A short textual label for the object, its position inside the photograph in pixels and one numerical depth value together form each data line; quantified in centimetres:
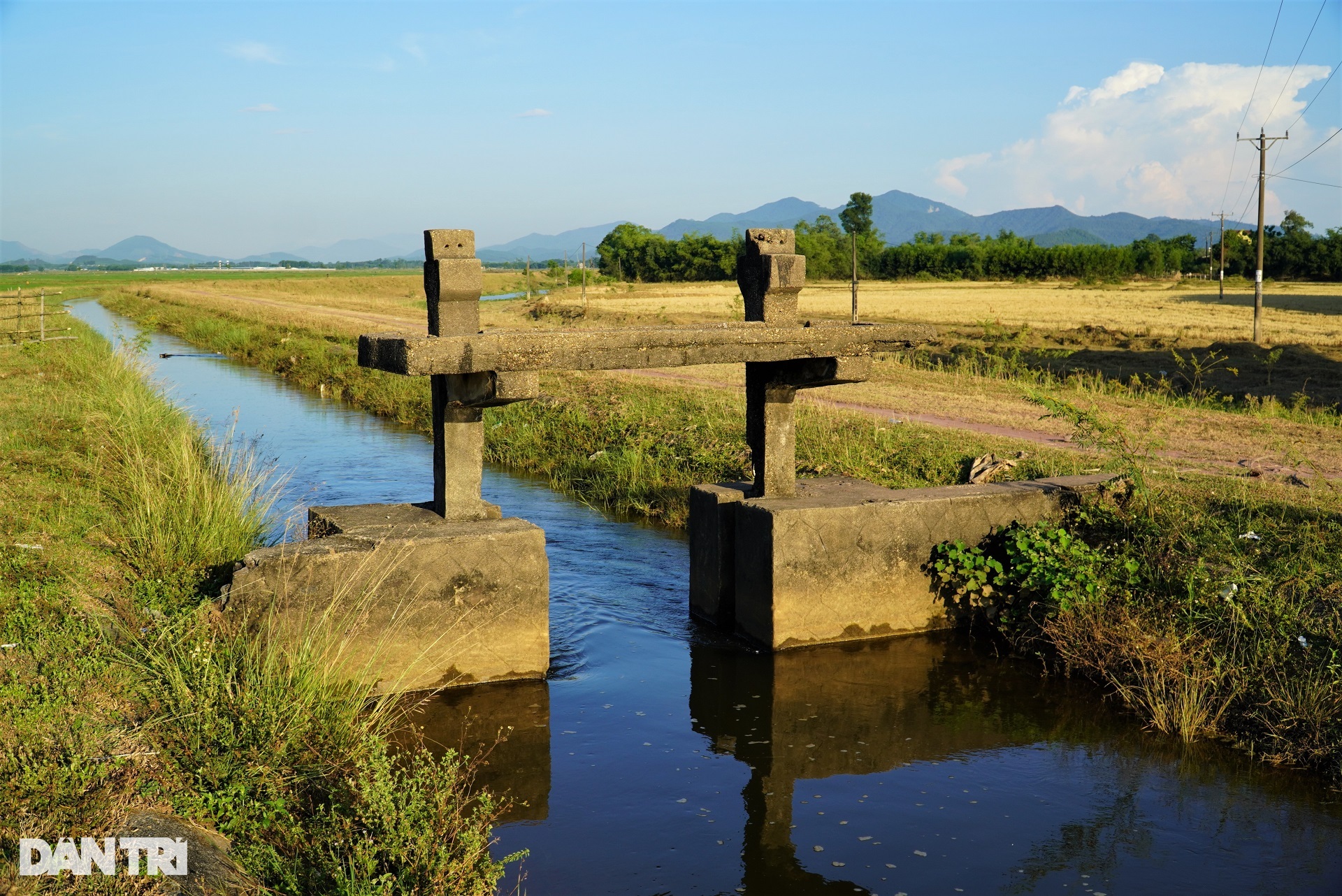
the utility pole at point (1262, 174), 3020
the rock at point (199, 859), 388
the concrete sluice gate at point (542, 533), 644
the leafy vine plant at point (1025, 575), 727
